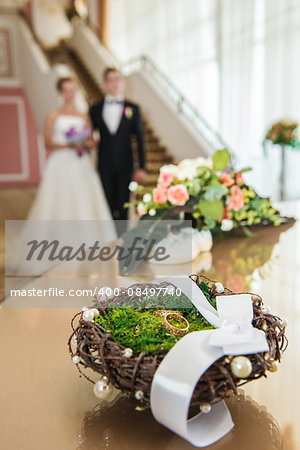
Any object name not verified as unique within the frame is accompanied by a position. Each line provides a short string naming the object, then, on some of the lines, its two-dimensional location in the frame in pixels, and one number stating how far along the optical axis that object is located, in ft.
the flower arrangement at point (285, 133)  16.92
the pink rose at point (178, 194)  5.25
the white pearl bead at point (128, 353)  1.89
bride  14.16
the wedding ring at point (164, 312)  2.54
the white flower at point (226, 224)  5.94
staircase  23.01
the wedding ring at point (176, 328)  2.26
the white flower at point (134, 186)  5.57
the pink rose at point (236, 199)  5.57
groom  14.60
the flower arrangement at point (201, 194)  5.33
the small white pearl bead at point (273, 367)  1.94
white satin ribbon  1.73
